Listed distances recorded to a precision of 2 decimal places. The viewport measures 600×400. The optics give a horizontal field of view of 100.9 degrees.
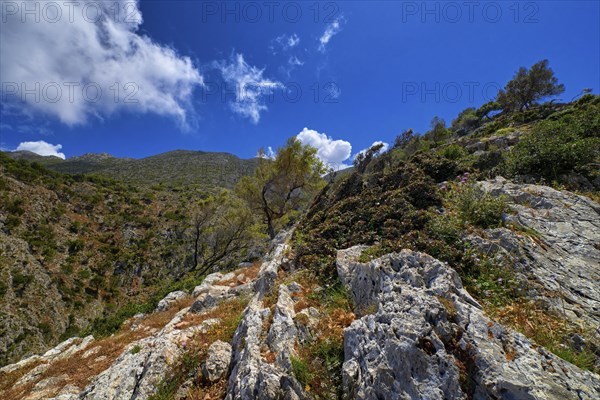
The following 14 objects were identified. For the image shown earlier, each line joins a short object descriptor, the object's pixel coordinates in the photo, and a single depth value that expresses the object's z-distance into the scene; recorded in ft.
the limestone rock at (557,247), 16.28
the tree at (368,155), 86.69
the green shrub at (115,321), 46.63
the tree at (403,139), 169.75
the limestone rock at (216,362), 19.69
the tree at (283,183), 82.64
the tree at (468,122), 174.19
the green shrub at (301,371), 15.86
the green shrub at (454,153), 44.29
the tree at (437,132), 165.68
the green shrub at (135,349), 24.76
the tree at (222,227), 94.89
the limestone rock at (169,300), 50.01
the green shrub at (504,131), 72.31
